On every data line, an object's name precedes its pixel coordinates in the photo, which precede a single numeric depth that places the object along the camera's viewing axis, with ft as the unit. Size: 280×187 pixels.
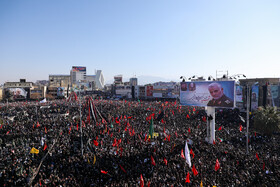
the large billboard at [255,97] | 103.09
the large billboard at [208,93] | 54.29
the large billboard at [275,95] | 96.68
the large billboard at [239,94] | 108.37
